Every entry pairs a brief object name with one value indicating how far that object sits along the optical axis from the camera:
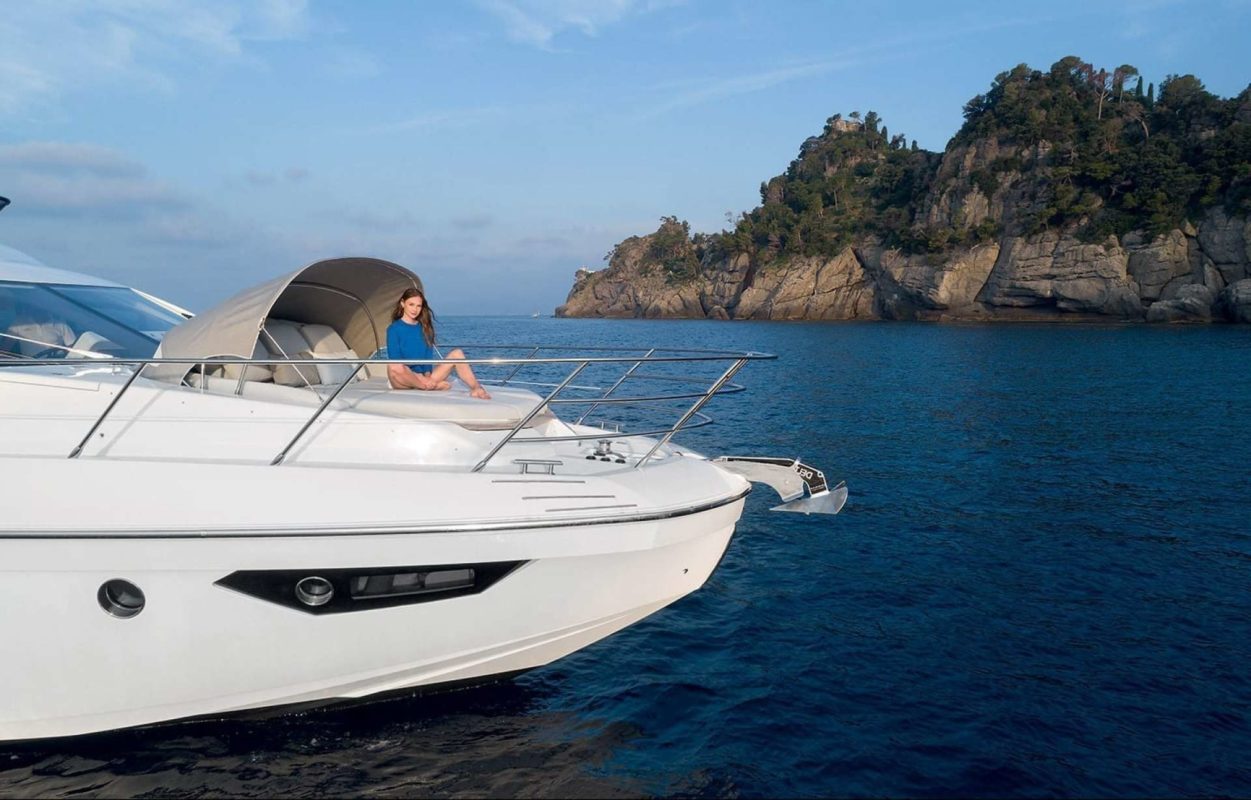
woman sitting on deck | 5.71
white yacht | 4.09
